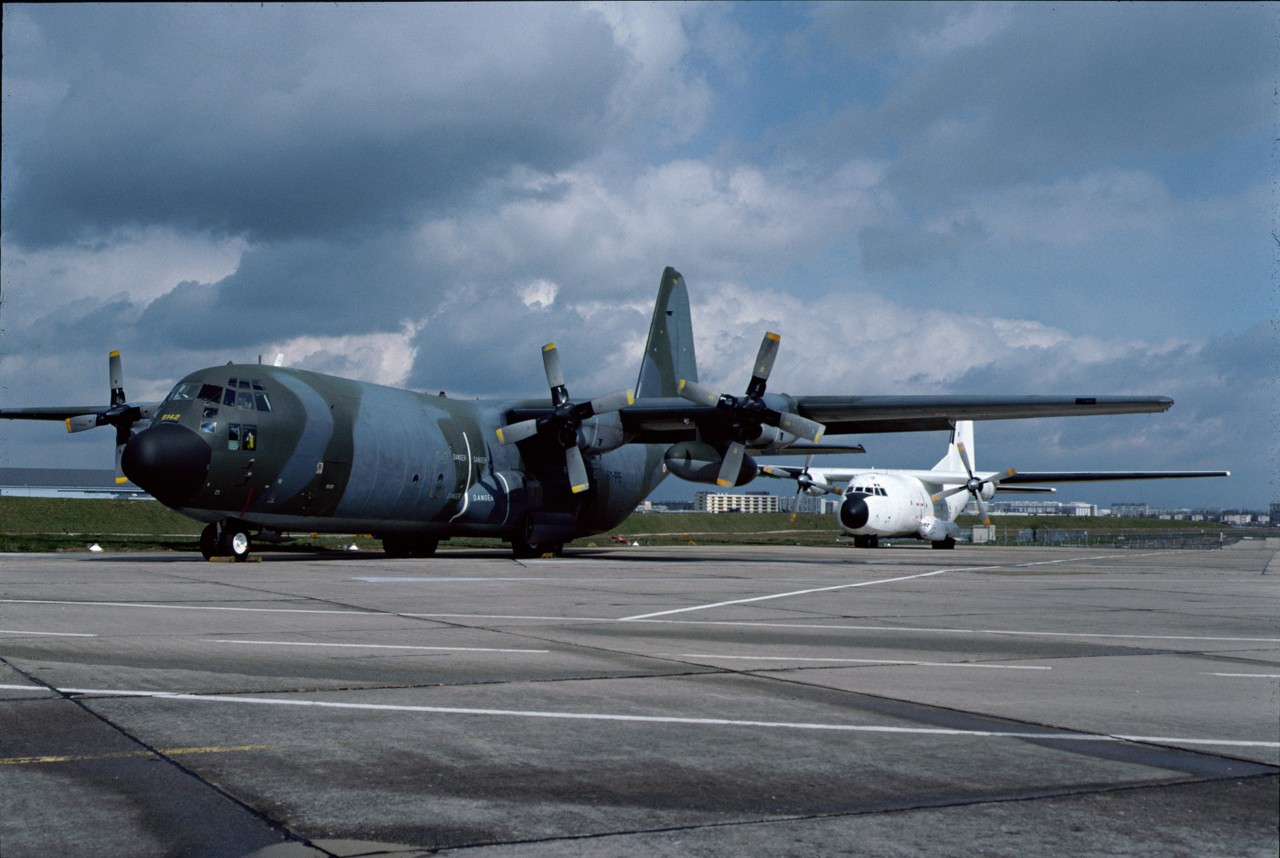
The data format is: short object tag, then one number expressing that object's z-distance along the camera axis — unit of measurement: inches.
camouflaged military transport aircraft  975.0
